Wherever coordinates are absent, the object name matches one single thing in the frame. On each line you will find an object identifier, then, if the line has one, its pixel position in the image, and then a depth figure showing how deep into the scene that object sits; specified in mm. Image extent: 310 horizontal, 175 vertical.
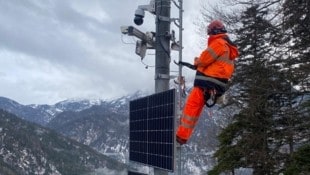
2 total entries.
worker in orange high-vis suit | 6816
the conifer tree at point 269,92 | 16031
